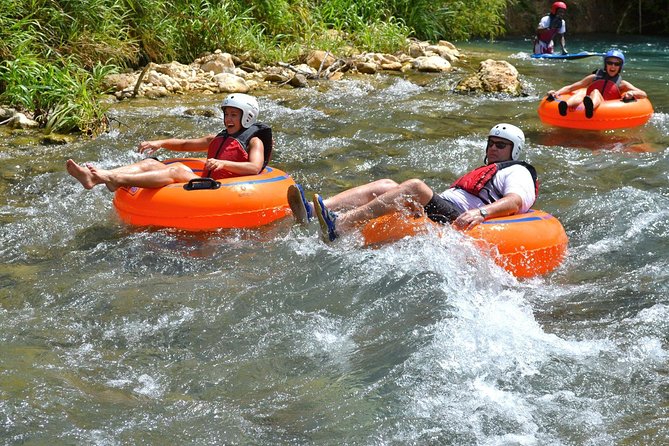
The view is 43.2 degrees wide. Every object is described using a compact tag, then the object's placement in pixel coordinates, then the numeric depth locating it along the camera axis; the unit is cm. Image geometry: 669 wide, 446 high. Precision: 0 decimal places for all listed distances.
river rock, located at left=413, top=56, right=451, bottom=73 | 1373
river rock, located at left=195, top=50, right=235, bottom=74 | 1232
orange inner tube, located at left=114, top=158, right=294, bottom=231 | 614
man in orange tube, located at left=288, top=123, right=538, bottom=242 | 539
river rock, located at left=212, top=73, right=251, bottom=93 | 1171
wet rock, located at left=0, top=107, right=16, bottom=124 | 936
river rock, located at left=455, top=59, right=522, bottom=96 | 1186
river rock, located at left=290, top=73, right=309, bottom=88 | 1206
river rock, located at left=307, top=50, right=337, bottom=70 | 1315
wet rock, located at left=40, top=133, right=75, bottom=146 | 871
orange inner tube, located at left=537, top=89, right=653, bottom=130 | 961
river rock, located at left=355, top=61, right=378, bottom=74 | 1340
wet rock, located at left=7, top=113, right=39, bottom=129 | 912
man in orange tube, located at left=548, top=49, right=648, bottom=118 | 962
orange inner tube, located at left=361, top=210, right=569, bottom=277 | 527
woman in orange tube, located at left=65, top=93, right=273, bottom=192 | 622
